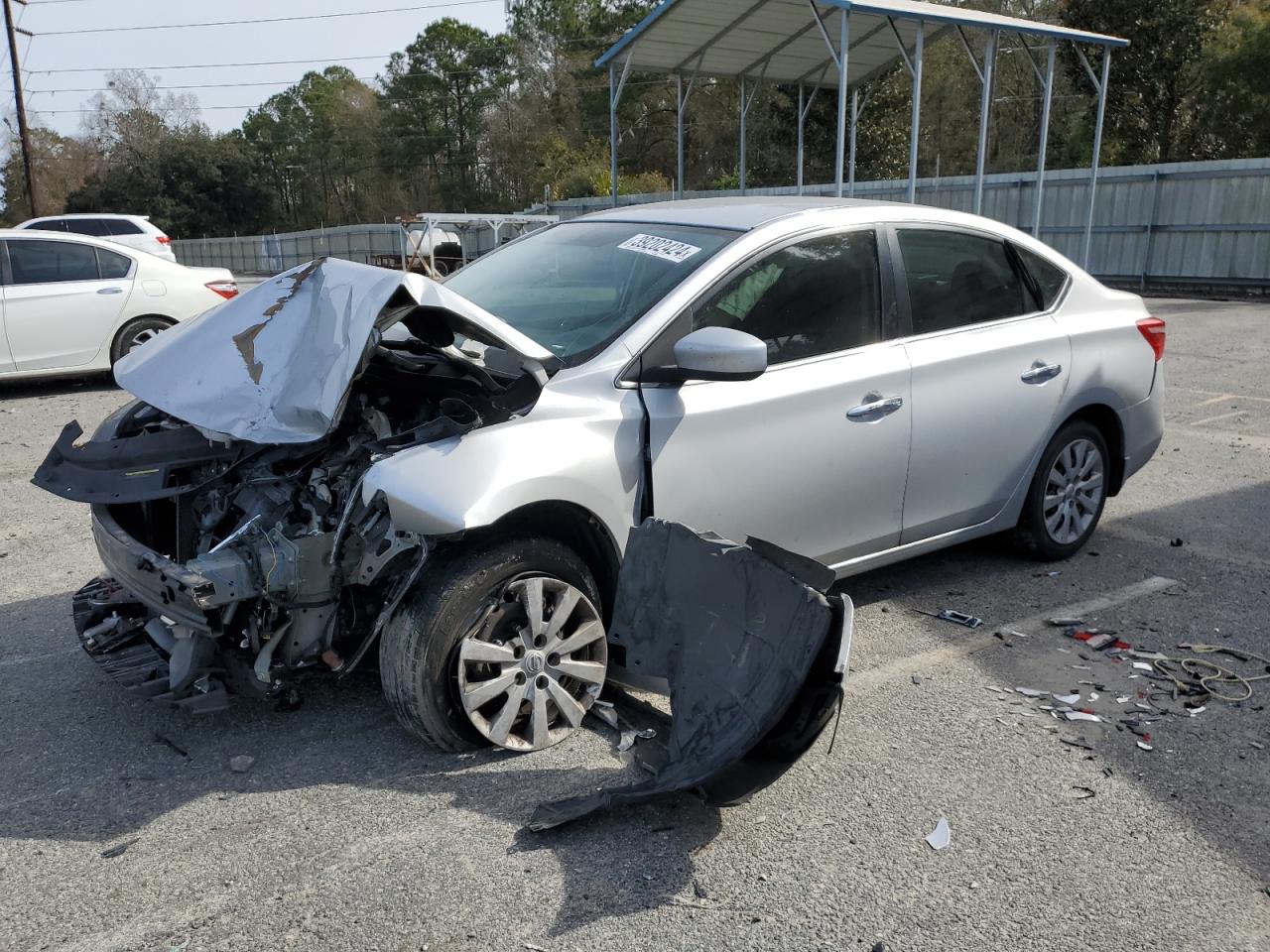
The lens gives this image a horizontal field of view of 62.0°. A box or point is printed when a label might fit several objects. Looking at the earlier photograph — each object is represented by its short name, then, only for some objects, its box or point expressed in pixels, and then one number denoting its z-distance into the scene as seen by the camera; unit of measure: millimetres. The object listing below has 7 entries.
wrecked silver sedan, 3213
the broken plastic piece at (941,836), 3006
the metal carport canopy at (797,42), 16094
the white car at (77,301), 9875
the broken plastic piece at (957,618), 4598
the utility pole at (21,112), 35875
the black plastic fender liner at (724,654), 2867
